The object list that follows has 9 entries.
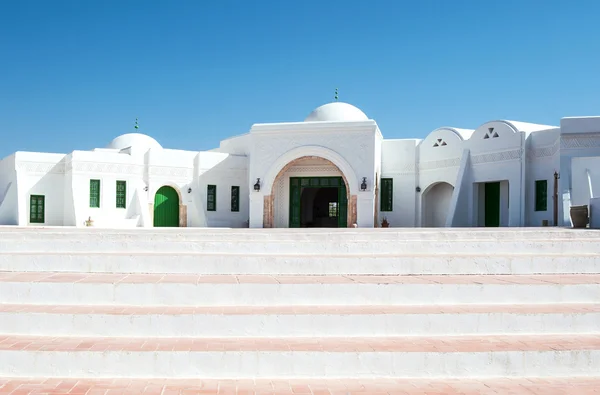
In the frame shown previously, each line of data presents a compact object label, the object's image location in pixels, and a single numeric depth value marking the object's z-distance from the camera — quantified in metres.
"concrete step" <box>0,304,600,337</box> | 4.47
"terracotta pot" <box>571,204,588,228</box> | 10.74
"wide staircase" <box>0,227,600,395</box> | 3.92
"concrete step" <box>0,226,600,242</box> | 7.22
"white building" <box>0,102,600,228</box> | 16.80
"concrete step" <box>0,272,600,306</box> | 5.02
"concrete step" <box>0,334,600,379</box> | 3.94
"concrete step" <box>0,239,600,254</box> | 6.97
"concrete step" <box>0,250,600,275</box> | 5.98
